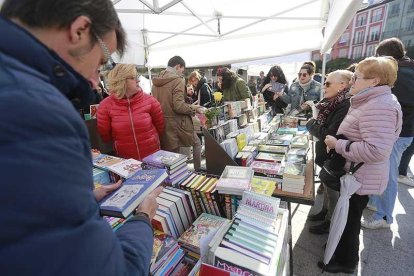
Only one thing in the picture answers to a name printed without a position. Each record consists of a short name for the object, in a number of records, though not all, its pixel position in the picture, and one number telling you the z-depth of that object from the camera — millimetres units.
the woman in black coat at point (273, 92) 4375
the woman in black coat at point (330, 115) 2041
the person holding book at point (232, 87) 4219
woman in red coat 2234
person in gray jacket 3656
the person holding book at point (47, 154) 433
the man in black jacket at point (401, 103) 2592
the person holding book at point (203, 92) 4820
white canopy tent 3971
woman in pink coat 1604
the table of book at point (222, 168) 1744
